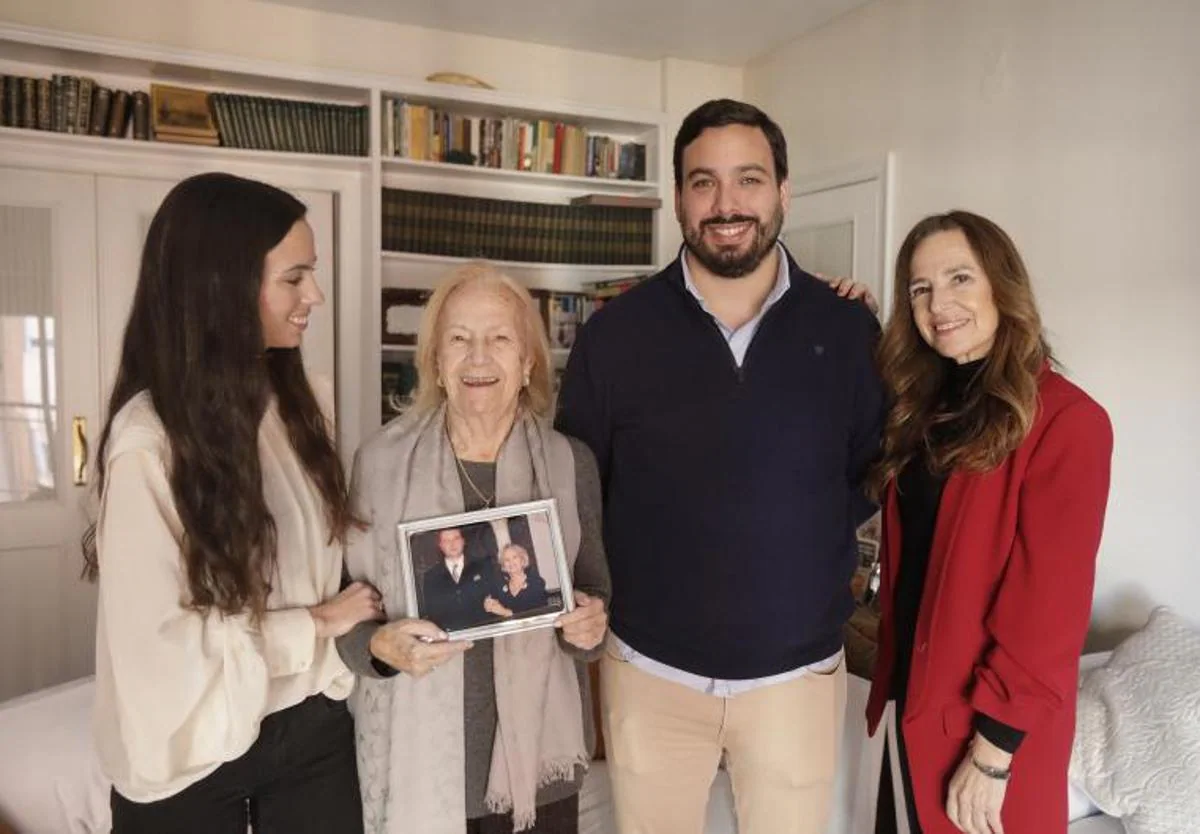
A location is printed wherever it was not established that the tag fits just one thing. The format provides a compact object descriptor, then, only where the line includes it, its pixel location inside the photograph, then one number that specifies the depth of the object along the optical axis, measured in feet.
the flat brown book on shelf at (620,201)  13.85
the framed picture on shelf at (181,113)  11.47
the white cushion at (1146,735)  6.40
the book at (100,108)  11.33
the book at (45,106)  11.03
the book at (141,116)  11.53
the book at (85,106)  11.18
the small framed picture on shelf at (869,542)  10.63
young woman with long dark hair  3.96
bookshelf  11.25
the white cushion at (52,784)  6.54
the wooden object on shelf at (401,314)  12.82
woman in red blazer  4.84
